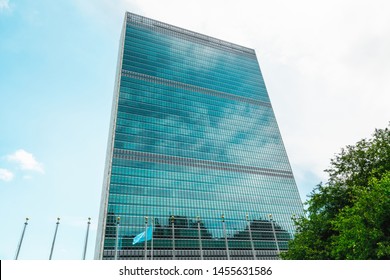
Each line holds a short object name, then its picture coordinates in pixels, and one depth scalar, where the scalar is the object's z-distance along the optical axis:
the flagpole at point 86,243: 38.64
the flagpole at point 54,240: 38.84
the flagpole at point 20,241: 36.54
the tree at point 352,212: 20.62
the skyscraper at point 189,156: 86.50
